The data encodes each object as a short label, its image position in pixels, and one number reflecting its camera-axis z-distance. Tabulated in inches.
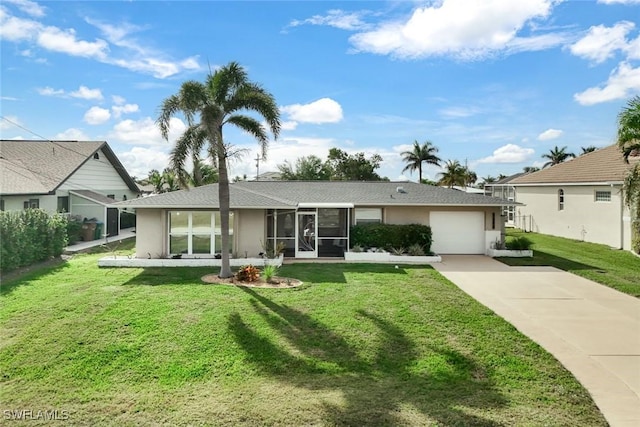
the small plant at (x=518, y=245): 786.8
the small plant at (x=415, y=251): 740.6
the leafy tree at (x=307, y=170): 2128.4
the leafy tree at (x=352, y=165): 2171.5
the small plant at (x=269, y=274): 525.7
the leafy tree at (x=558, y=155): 2588.6
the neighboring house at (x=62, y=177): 828.0
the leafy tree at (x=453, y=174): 2124.8
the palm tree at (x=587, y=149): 2655.5
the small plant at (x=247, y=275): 540.7
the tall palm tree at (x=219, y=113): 529.0
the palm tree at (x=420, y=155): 2025.1
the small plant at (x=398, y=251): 740.0
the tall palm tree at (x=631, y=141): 561.0
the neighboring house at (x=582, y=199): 891.4
